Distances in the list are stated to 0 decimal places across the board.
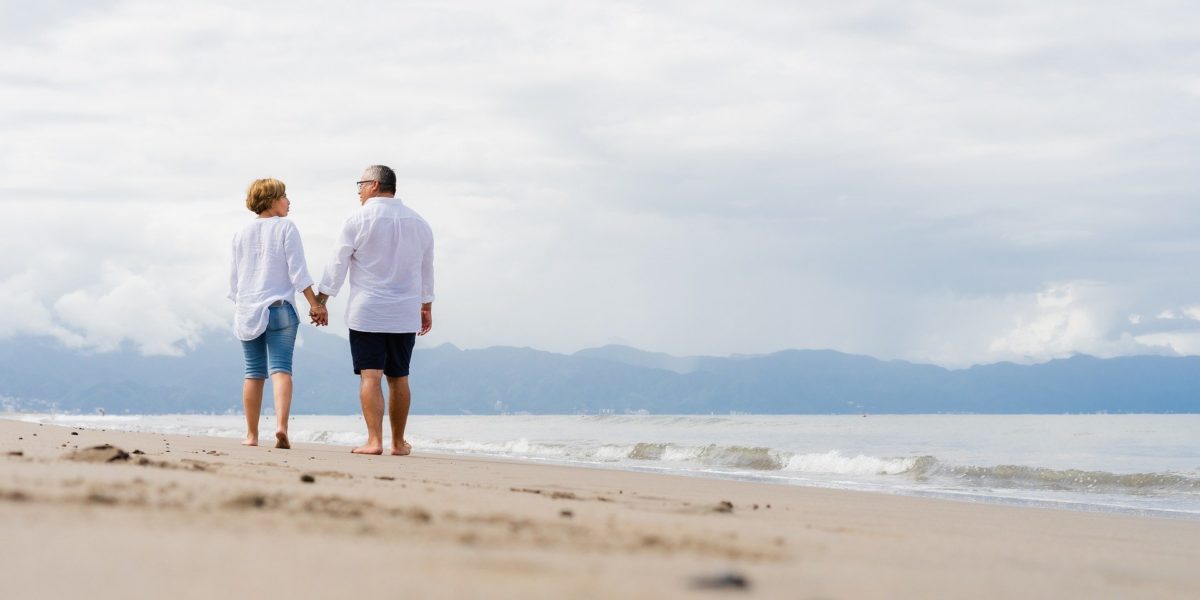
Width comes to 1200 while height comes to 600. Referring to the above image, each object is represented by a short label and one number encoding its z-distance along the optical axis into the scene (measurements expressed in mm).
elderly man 7367
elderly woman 7363
